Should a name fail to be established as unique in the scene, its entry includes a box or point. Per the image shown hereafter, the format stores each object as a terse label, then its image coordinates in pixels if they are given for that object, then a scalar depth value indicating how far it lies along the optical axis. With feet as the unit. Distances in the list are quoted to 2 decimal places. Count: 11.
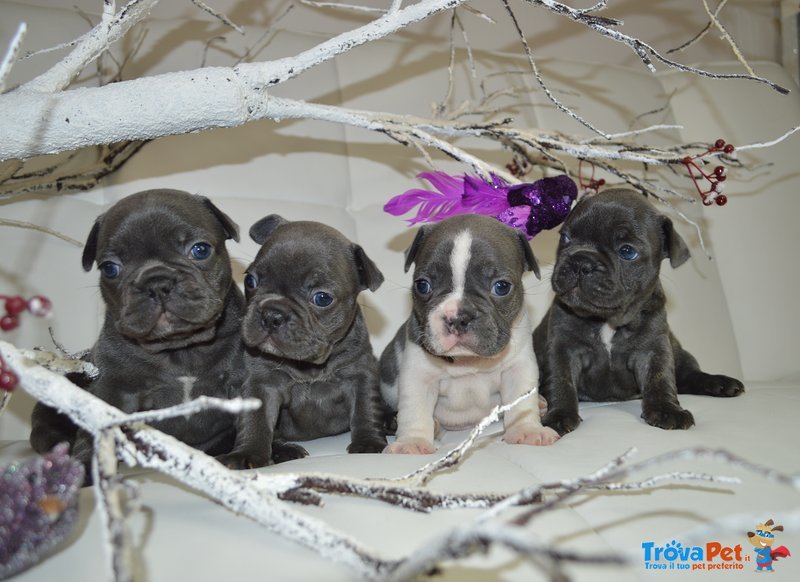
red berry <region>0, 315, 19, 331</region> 1.02
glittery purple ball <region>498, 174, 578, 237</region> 2.05
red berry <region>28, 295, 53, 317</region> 0.89
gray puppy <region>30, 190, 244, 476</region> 1.73
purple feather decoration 2.05
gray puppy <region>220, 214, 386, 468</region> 1.79
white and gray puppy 1.81
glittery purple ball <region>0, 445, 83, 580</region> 0.96
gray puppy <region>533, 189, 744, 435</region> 1.95
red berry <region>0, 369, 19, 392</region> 1.03
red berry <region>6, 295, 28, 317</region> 0.95
